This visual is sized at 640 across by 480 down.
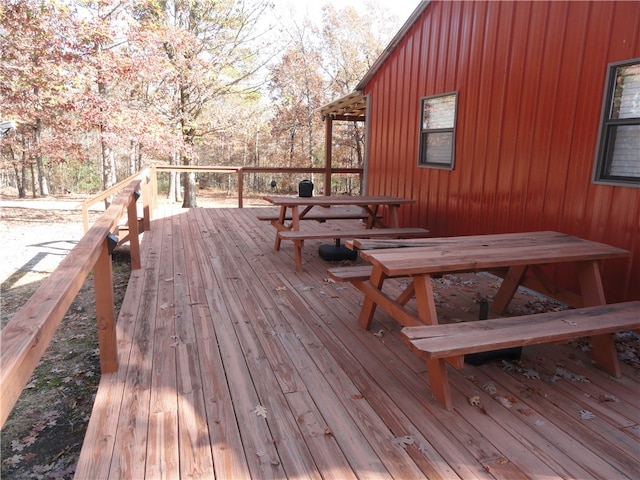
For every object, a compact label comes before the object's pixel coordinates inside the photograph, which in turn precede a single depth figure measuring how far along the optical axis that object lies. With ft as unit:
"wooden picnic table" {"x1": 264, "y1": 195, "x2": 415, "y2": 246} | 15.60
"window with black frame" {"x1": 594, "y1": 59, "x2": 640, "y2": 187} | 10.11
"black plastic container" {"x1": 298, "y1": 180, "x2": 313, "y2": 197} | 17.49
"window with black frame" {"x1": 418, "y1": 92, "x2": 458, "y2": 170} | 16.65
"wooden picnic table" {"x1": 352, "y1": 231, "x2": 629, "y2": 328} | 7.62
